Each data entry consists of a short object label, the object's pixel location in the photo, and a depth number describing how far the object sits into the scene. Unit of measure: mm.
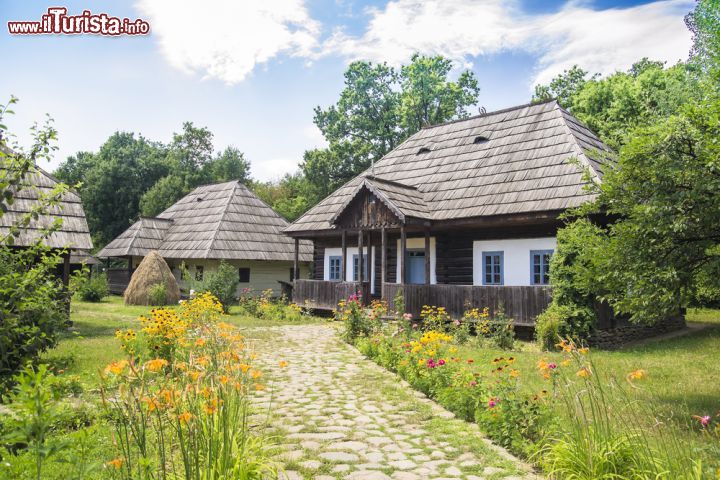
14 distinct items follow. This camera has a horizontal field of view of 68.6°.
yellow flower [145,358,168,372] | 3326
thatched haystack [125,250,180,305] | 21484
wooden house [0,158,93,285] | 12500
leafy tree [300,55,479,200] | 33344
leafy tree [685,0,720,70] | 26038
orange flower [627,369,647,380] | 3660
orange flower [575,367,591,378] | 3695
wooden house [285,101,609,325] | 13266
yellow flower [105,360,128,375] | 2962
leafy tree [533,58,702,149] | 22594
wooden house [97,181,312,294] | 24828
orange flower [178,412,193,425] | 3034
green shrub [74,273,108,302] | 23406
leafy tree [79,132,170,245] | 41938
